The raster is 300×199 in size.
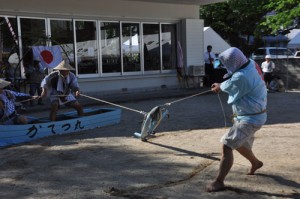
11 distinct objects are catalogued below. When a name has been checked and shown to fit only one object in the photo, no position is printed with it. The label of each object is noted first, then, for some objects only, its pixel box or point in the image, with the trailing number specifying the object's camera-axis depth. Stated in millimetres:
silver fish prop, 7426
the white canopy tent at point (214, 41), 26341
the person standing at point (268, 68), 16828
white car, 28241
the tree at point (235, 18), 28969
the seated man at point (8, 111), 7694
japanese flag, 12780
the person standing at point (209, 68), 18703
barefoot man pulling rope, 4832
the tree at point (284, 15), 17469
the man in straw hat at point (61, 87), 8750
